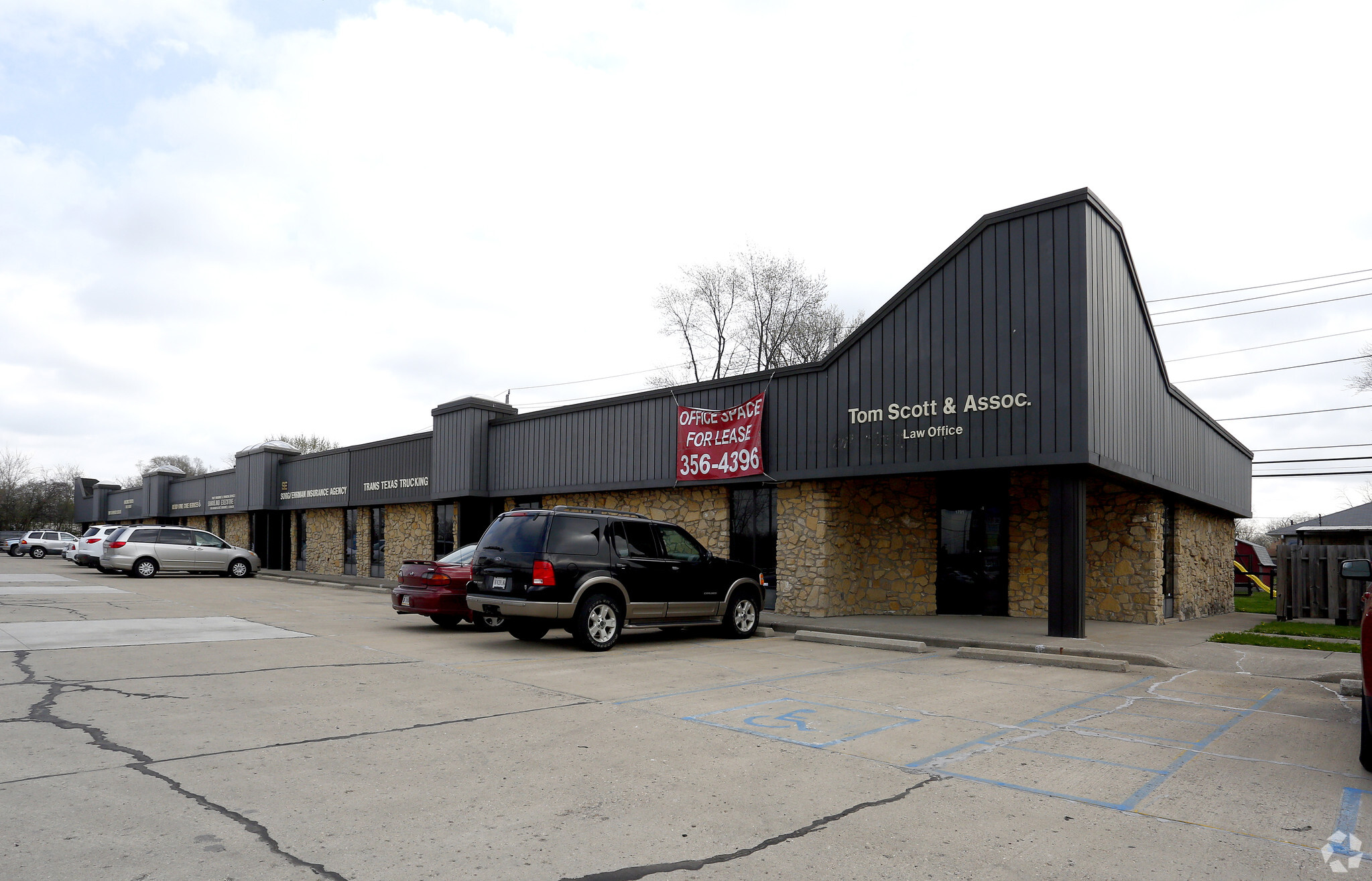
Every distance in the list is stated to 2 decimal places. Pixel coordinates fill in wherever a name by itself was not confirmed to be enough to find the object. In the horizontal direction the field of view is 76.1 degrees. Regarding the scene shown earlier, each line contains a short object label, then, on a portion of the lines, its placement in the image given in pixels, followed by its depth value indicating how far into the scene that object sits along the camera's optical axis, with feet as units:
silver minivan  92.99
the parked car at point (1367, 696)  19.47
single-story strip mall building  44.06
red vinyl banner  58.13
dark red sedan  46.21
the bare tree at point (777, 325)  143.02
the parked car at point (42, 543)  162.71
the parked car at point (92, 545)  100.58
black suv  37.68
